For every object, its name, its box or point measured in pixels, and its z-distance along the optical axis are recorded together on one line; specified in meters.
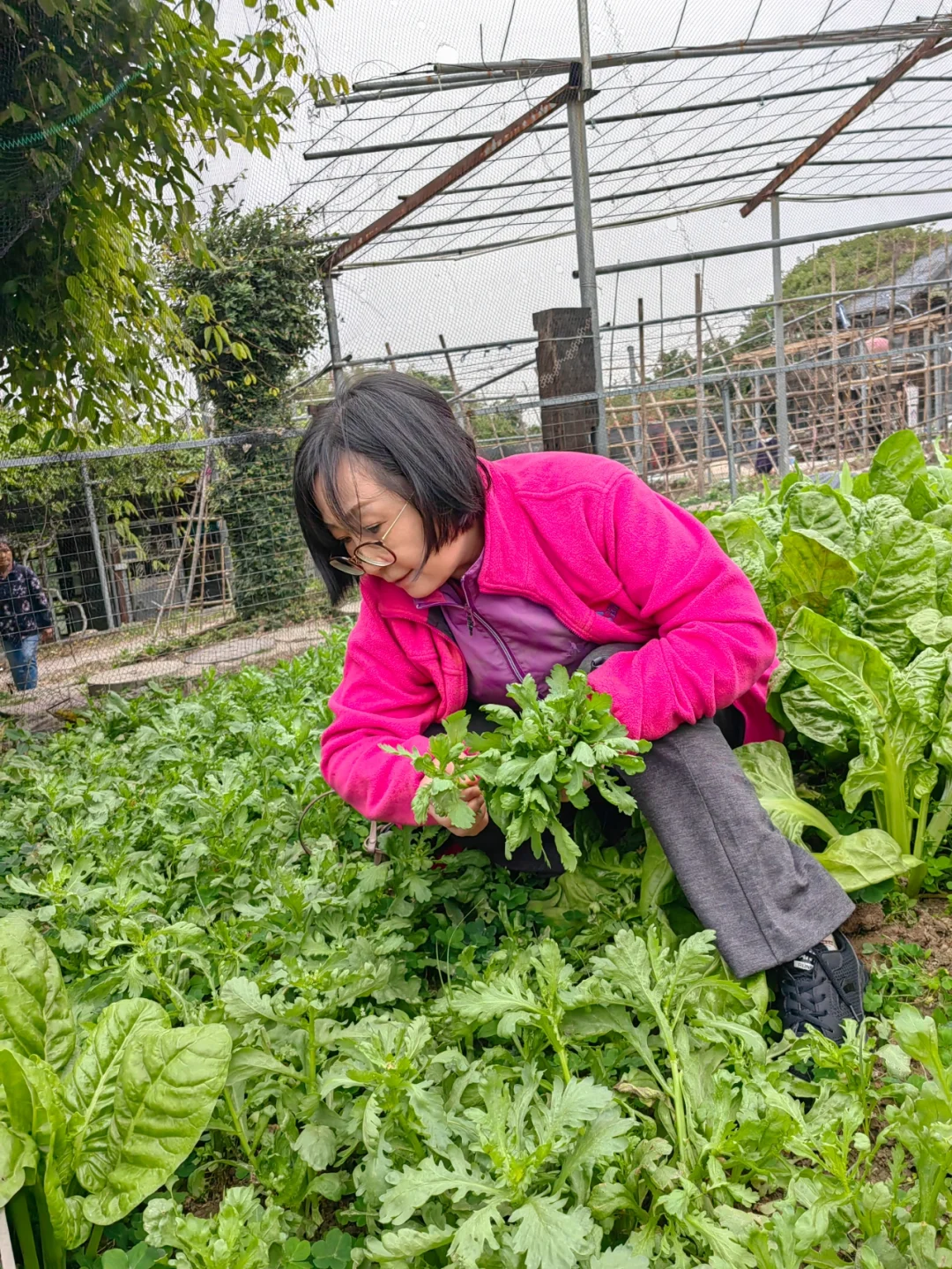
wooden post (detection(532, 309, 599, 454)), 5.74
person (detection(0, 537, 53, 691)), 5.19
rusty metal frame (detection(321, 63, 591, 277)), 6.08
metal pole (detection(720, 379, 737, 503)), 7.98
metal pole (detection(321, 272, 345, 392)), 7.92
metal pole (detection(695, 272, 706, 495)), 8.95
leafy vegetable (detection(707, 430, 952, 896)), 1.87
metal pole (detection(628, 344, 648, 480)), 8.96
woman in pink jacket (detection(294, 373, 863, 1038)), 1.60
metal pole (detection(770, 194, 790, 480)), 9.48
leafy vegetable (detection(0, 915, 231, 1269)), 1.17
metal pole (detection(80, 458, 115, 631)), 5.53
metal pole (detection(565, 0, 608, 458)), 5.87
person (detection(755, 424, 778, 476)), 12.61
